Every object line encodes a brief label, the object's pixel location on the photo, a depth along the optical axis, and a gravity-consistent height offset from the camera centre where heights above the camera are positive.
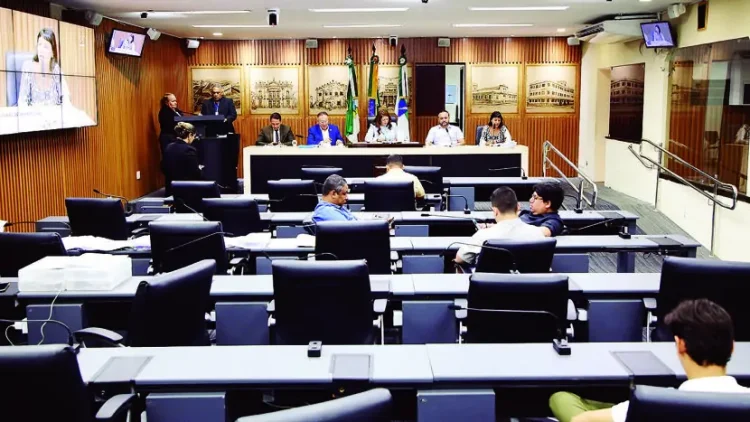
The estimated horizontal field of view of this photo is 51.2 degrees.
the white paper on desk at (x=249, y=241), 5.49 -0.89
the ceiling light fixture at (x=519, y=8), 10.84 +1.51
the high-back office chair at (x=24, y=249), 4.75 -0.79
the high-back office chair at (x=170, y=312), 3.34 -0.86
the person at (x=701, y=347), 2.48 -0.75
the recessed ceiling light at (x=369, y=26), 13.40 +1.55
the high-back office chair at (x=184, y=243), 5.02 -0.80
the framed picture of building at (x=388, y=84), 15.91 +0.66
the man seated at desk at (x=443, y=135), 12.36 -0.30
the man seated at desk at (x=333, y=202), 5.97 -0.67
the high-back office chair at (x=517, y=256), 4.59 -0.82
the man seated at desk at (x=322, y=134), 12.76 -0.28
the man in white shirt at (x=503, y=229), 5.12 -0.74
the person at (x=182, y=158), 9.61 -0.50
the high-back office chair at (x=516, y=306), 3.57 -0.87
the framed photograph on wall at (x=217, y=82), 16.06 +0.72
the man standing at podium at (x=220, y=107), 14.48 +0.18
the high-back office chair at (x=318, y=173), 8.77 -0.63
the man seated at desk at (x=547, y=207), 5.72 -0.68
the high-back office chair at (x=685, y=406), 2.00 -0.75
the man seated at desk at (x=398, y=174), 8.09 -0.60
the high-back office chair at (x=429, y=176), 8.86 -0.67
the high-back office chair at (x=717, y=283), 3.70 -0.79
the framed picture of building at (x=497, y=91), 15.92 +0.50
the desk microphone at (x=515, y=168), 11.26 -0.78
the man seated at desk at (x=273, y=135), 12.85 -0.30
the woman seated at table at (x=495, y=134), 12.07 -0.28
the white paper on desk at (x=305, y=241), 5.41 -0.87
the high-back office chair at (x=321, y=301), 3.69 -0.88
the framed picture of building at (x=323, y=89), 16.06 +0.56
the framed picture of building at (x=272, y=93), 16.06 +0.49
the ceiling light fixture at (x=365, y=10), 10.90 +1.50
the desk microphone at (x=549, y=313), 3.21 -0.90
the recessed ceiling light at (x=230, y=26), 13.14 +1.53
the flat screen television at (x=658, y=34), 10.86 +1.12
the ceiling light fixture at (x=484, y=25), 13.41 +1.57
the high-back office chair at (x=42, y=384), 2.47 -0.84
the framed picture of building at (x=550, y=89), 15.91 +0.54
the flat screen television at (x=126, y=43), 11.66 +1.14
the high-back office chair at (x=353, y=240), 4.75 -0.75
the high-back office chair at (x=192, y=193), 7.52 -0.73
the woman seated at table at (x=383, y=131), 12.70 -0.24
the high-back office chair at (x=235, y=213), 6.36 -0.78
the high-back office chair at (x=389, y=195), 7.20 -0.72
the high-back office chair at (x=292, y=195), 8.02 -0.80
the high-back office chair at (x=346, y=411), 1.82 -0.69
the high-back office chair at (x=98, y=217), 6.40 -0.82
